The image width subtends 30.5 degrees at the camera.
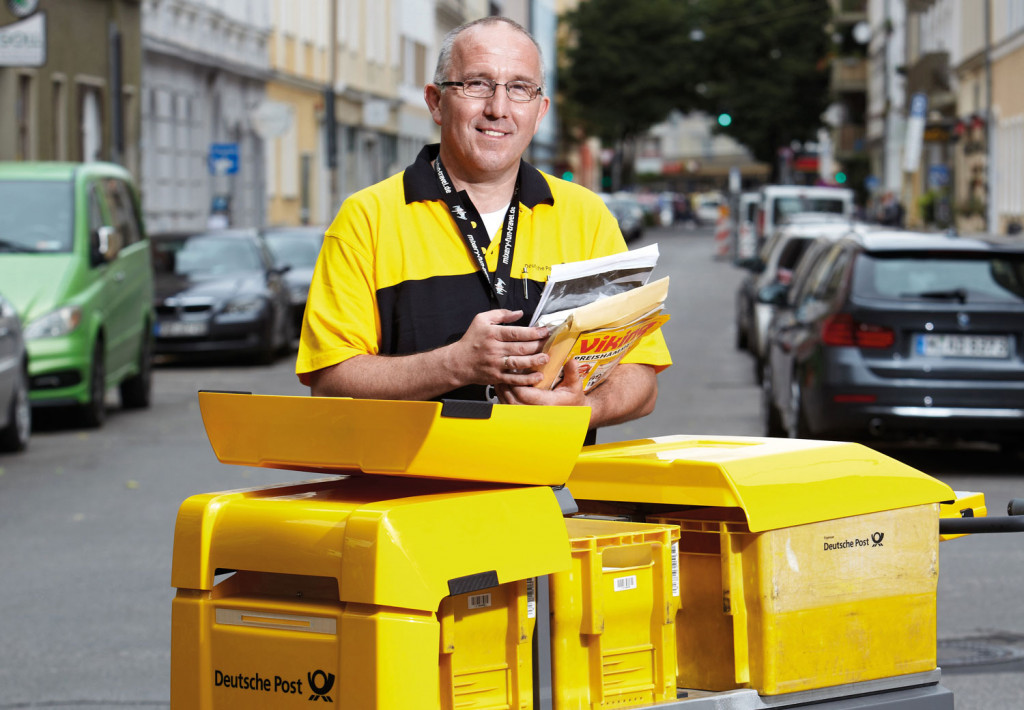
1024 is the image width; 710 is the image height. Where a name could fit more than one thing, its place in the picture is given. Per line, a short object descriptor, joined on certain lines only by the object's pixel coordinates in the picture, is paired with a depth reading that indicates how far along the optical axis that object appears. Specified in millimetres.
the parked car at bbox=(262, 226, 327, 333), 23703
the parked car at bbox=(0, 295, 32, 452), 12602
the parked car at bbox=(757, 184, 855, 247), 40375
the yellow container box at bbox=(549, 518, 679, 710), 3254
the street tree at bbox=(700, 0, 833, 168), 92125
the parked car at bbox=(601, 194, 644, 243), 68875
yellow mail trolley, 2982
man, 3512
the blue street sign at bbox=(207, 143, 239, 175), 33812
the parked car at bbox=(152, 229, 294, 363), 20438
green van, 14133
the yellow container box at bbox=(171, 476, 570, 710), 2920
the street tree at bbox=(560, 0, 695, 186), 95000
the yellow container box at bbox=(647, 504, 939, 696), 3453
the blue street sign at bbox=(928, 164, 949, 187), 48938
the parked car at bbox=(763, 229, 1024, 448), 11266
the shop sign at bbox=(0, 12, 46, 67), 19484
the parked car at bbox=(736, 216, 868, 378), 19562
